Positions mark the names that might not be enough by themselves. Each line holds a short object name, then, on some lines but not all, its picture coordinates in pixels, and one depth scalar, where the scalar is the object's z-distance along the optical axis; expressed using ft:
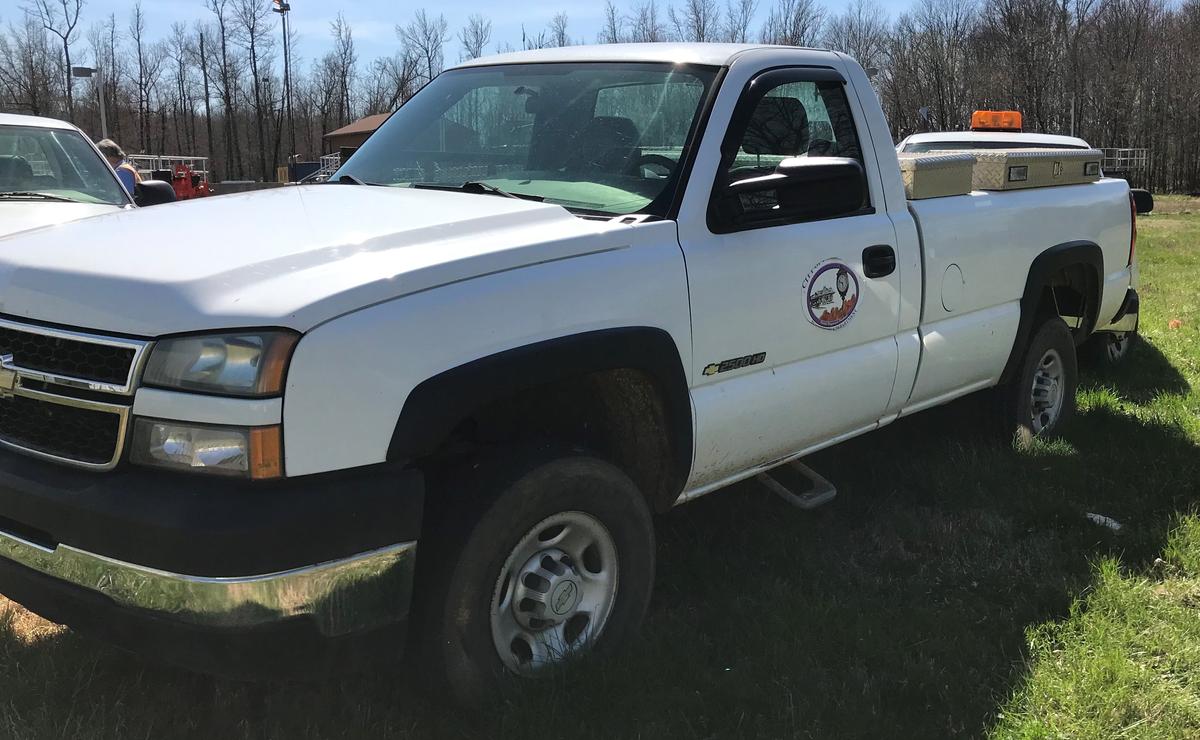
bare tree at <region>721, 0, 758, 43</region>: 148.97
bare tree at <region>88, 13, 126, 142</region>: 226.79
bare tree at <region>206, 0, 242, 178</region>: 234.38
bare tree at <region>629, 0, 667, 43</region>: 137.34
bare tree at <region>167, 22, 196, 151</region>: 240.98
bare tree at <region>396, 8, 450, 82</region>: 222.28
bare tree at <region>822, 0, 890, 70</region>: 167.64
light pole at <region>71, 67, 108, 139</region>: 81.43
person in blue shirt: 31.58
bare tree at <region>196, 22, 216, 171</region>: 235.20
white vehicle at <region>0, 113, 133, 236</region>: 18.28
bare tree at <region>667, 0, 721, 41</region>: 151.02
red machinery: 79.36
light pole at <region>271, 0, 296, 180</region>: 220.68
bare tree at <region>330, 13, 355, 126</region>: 241.96
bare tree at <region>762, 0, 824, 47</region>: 149.69
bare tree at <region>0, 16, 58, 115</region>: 197.98
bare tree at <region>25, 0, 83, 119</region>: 202.69
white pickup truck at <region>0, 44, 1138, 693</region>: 7.25
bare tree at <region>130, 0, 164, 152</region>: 240.94
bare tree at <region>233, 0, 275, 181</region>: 227.81
